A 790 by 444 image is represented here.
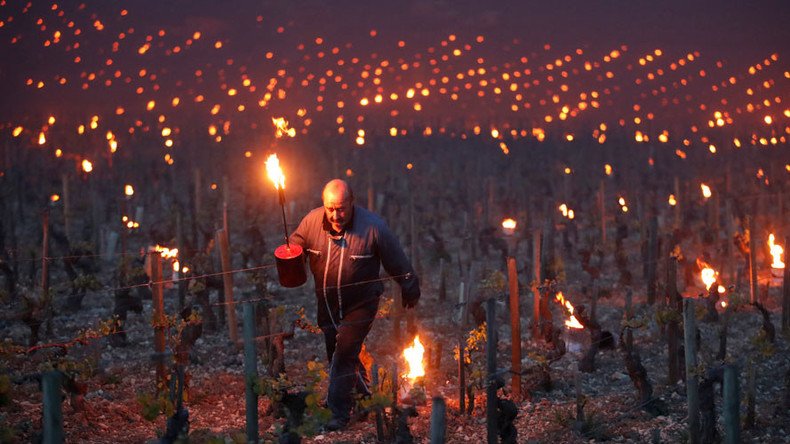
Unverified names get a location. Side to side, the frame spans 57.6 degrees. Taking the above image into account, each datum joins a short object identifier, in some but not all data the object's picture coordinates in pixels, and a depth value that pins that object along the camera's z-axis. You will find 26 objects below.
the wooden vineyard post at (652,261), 13.80
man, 7.04
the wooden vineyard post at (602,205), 20.59
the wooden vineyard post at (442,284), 14.43
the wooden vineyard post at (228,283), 10.98
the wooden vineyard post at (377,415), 6.70
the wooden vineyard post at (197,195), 26.15
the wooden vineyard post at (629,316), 9.45
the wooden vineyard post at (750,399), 7.20
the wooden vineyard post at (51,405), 4.65
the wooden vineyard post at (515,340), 8.21
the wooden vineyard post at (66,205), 21.07
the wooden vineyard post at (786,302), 11.12
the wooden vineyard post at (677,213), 20.72
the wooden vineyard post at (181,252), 12.00
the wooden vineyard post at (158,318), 8.12
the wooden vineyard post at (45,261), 11.09
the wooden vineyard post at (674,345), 8.45
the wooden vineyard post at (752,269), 13.11
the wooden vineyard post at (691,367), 6.29
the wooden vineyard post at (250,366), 5.99
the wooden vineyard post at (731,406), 5.39
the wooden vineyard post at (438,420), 5.04
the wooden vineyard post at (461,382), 7.67
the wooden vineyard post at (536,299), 11.27
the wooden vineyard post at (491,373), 6.42
